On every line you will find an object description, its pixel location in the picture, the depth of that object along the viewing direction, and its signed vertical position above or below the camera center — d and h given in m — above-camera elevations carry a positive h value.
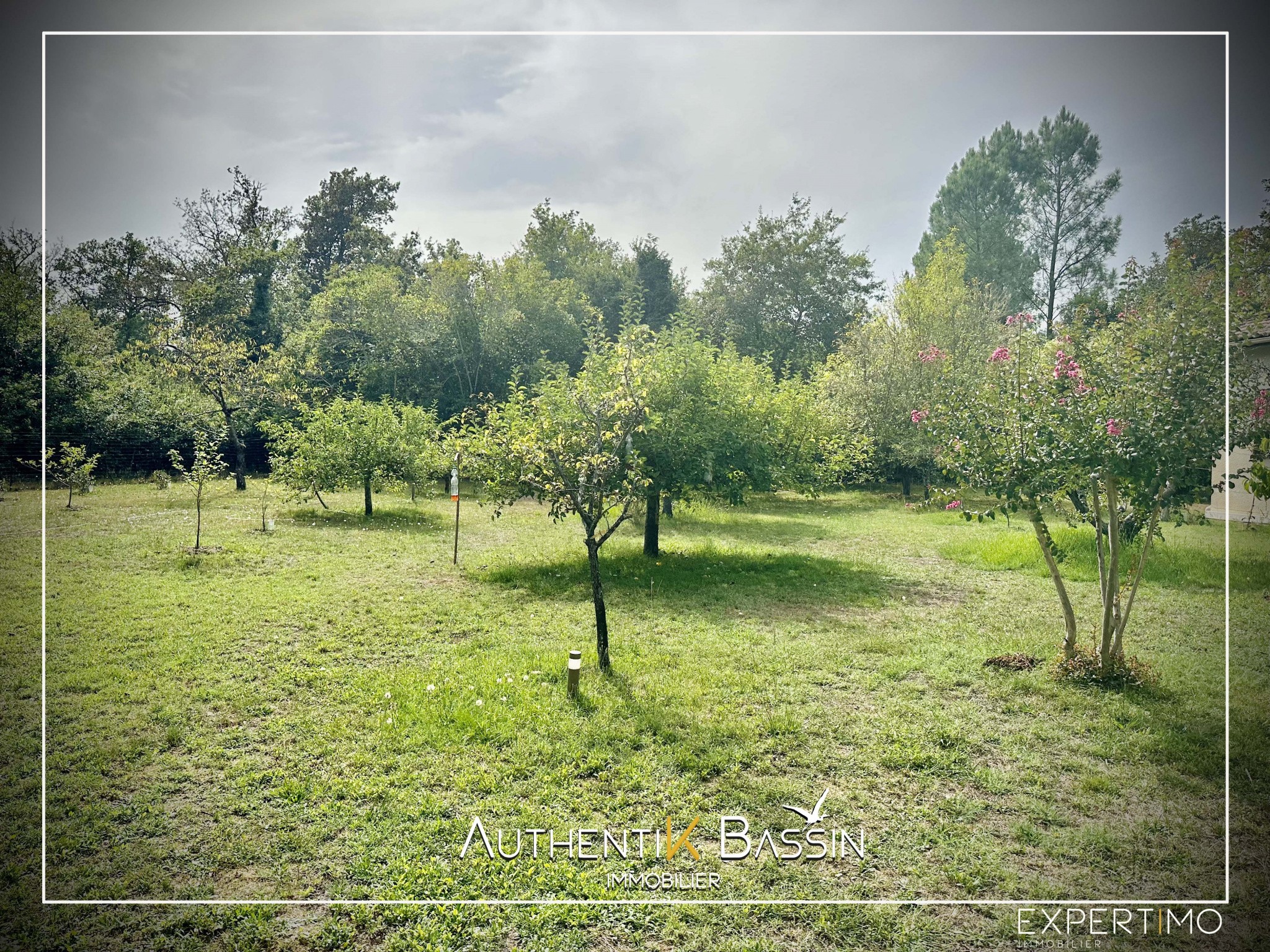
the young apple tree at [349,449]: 11.79 +0.34
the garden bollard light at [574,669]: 4.02 -1.30
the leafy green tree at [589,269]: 20.94 +6.93
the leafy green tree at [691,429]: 7.86 +0.51
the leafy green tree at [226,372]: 12.91 +2.11
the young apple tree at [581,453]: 4.73 +0.13
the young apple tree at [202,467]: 8.28 +0.00
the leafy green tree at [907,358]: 15.41 +2.96
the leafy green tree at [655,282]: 23.44 +7.06
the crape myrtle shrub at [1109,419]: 3.79 +0.34
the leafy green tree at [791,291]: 23.31 +6.81
